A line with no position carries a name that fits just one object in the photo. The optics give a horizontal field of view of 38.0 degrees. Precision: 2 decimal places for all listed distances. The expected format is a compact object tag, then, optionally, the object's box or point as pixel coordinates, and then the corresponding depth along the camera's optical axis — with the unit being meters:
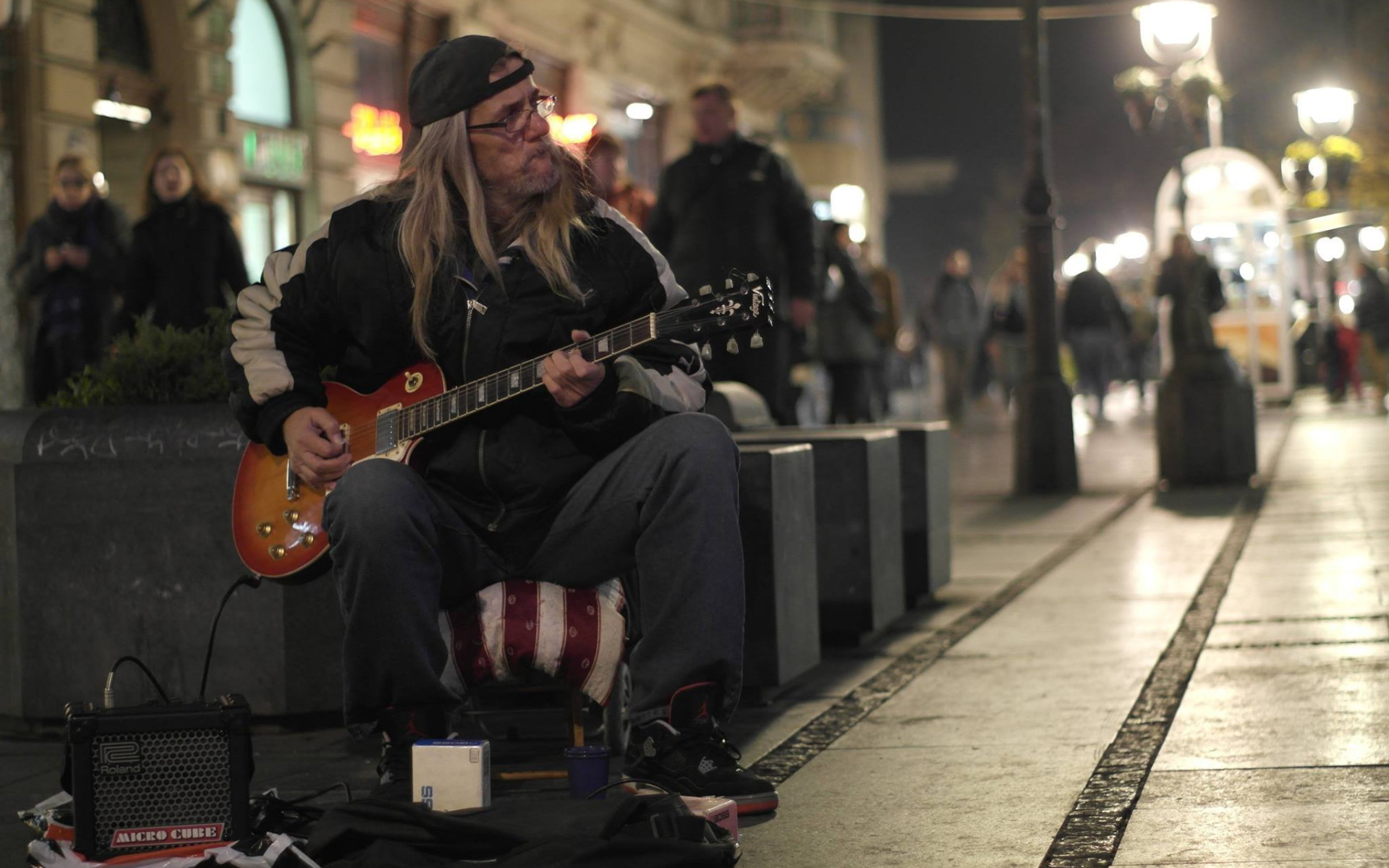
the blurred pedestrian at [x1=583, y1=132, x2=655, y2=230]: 9.18
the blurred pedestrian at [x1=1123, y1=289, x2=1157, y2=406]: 26.67
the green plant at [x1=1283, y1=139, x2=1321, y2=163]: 31.24
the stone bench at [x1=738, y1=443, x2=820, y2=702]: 5.05
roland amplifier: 3.47
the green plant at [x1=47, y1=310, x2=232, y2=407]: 5.30
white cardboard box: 3.69
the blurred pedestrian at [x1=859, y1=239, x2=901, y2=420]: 16.45
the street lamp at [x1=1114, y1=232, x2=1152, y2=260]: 55.41
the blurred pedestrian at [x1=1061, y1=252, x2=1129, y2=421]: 21.31
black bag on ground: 3.22
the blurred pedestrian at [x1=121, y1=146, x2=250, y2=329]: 9.59
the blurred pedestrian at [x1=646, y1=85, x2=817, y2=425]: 8.45
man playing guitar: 3.82
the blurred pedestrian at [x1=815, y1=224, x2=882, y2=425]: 14.16
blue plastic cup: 3.89
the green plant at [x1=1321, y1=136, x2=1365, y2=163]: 30.62
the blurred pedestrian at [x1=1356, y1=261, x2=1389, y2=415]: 22.84
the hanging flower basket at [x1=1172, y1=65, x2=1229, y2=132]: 23.75
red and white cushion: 3.98
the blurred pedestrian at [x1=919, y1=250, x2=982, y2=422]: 19.59
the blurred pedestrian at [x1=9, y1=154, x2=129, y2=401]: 10.78
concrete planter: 4.93
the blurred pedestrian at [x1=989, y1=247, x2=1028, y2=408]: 20.25
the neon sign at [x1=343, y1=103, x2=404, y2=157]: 18.66
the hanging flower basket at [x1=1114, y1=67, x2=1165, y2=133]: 22.55
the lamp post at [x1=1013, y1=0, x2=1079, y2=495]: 11.89
